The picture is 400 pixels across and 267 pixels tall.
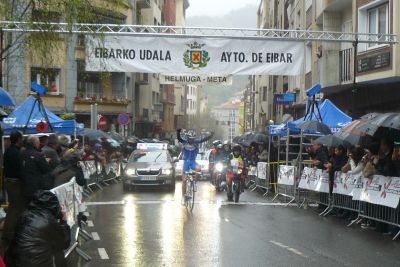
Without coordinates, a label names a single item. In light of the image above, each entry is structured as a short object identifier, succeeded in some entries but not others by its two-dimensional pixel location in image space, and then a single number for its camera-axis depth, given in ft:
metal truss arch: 52.08
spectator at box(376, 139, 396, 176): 42.09
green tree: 39.22
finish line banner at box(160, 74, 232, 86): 55.42
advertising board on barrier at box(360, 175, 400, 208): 40.32
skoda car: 74.74
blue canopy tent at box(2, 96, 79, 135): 64.08
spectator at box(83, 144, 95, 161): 76.72
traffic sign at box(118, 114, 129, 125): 112.16
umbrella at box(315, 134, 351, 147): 53.31
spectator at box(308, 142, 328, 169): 56.75
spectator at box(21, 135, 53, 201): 35.76
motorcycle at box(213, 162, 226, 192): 69.73
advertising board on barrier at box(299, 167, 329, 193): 53.36
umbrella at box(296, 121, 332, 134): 59.16
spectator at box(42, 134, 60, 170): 40.70
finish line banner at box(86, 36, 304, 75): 53.21
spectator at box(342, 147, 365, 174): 48.22
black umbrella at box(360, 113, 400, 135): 40.02
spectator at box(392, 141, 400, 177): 41.68
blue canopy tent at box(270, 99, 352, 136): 69.01
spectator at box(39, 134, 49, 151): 43.90
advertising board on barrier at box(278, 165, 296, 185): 63.16
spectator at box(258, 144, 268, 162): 83.82
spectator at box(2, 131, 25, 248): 36.73
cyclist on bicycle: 59.21
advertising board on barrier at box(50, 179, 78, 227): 27.91
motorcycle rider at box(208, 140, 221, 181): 85.18
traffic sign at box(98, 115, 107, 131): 102.98
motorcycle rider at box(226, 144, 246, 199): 63.36
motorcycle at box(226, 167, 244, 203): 62.39
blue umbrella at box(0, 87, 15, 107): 41.47
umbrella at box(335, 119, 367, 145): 44.98
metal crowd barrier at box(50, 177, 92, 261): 28.55
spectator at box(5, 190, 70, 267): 20.34
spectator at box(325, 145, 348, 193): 52.26
